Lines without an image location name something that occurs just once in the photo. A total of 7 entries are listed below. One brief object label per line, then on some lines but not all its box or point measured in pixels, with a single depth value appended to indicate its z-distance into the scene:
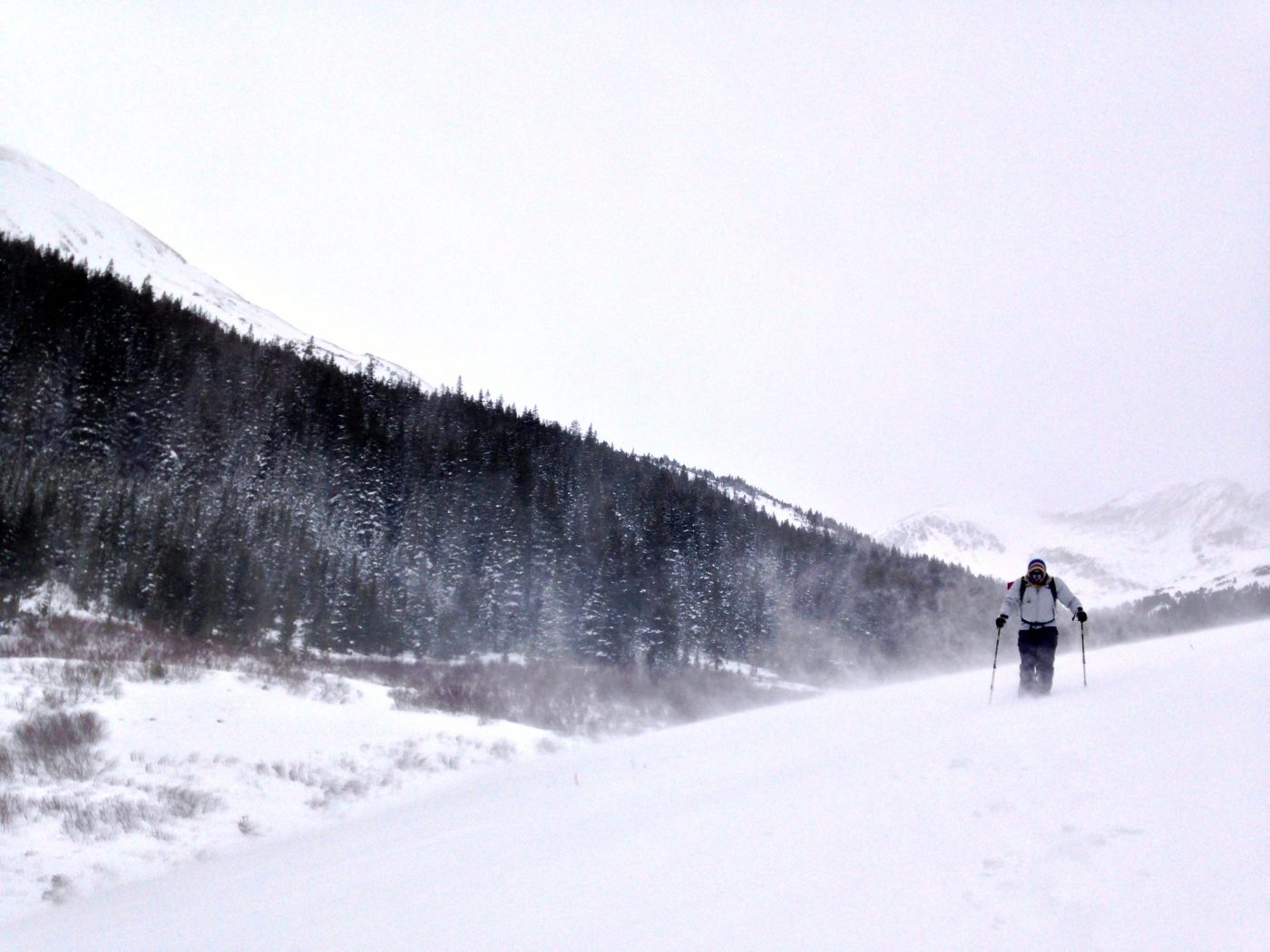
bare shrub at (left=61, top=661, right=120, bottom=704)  13.46
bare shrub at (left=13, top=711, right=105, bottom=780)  10.77
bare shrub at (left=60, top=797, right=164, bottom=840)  9.30
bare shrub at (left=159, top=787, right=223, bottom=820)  10.41
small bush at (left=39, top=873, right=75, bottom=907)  7.89
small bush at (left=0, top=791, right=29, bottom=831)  9.04
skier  9.39
